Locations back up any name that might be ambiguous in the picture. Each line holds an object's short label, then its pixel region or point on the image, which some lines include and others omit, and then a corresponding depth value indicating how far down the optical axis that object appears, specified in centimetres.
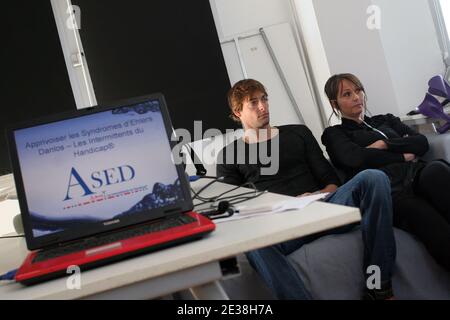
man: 249
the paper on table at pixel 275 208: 108
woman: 182
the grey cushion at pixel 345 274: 177
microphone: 120
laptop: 112
